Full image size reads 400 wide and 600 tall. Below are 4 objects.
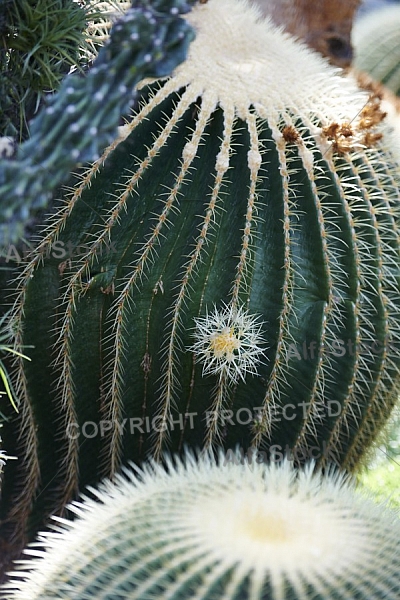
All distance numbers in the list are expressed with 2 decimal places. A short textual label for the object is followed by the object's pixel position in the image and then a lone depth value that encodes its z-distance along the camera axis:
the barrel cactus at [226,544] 1.45
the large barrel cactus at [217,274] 2.16
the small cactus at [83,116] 1.50
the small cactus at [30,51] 2.13
